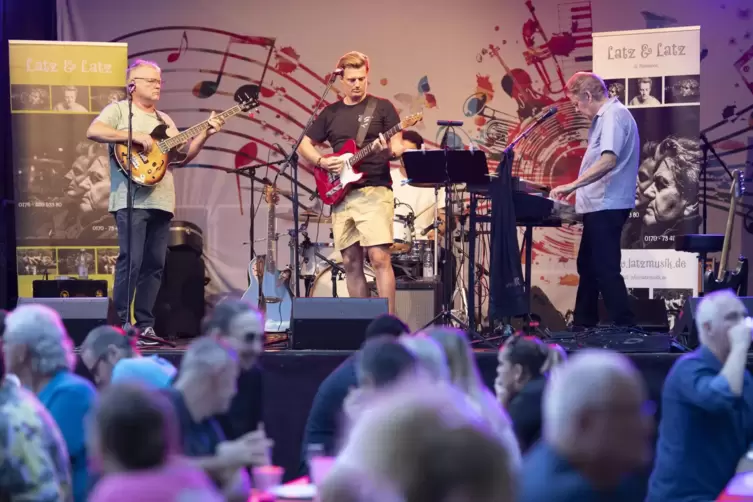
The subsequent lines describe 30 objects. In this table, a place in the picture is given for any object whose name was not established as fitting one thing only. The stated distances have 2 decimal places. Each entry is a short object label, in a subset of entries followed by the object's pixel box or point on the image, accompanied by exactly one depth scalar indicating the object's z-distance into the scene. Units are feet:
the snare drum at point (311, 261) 59.05
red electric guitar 45.60
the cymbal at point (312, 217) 61.37
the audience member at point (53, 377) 22.78
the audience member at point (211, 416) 17.89
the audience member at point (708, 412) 25.14
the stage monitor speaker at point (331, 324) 40.40
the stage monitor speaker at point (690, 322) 39.87
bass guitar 44.34
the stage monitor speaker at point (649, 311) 48.63
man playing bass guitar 44.16
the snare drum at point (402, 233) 58.45
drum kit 58.09
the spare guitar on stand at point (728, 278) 45.22
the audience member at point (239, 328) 25.14
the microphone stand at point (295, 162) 44.32
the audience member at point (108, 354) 25.87
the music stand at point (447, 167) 40.30
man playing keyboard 41.69
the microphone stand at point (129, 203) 42.65
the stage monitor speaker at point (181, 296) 56.68
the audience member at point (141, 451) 12.96
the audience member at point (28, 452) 17.85
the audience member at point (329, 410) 27.53
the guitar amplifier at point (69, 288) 51.15
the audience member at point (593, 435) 13.44
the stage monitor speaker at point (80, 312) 41.21
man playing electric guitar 46.11
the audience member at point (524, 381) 23.81
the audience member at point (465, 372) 20.69
